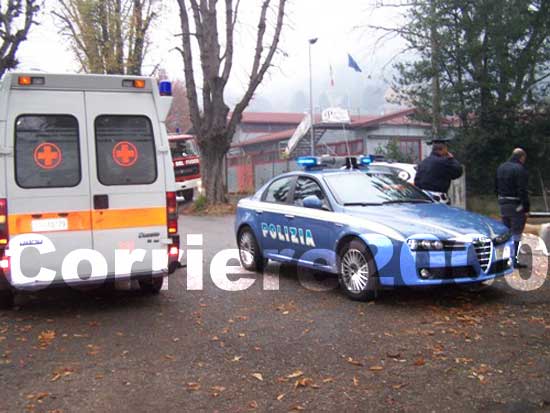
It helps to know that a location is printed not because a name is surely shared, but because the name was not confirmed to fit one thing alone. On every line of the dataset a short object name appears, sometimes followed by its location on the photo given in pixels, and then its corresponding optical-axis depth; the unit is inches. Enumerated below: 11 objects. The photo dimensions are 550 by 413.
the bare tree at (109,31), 1071.6
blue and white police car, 262.5
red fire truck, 912.3
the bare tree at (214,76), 798.5
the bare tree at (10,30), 782.5
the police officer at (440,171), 370.3
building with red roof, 964.1
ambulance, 258.5
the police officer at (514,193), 346.3
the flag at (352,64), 926.4
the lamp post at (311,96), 1056.8
